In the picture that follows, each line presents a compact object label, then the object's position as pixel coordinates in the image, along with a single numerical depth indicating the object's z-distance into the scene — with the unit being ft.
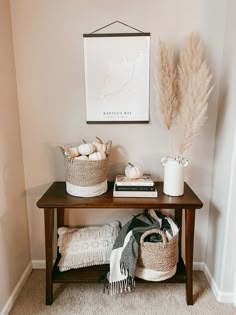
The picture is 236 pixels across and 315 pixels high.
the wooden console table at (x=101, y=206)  5.36
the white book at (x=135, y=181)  5.74
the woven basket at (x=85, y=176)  5.45
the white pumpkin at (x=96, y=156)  5.53
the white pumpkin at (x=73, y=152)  5.61
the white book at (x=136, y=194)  5.66
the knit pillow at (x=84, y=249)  6.00
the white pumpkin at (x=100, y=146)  5.77
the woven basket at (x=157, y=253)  5.37
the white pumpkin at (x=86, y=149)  5.60
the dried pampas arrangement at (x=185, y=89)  5.28
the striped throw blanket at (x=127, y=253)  5.38
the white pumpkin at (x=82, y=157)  5.49
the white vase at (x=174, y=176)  5.63
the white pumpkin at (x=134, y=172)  5.96
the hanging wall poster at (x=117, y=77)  5.93
